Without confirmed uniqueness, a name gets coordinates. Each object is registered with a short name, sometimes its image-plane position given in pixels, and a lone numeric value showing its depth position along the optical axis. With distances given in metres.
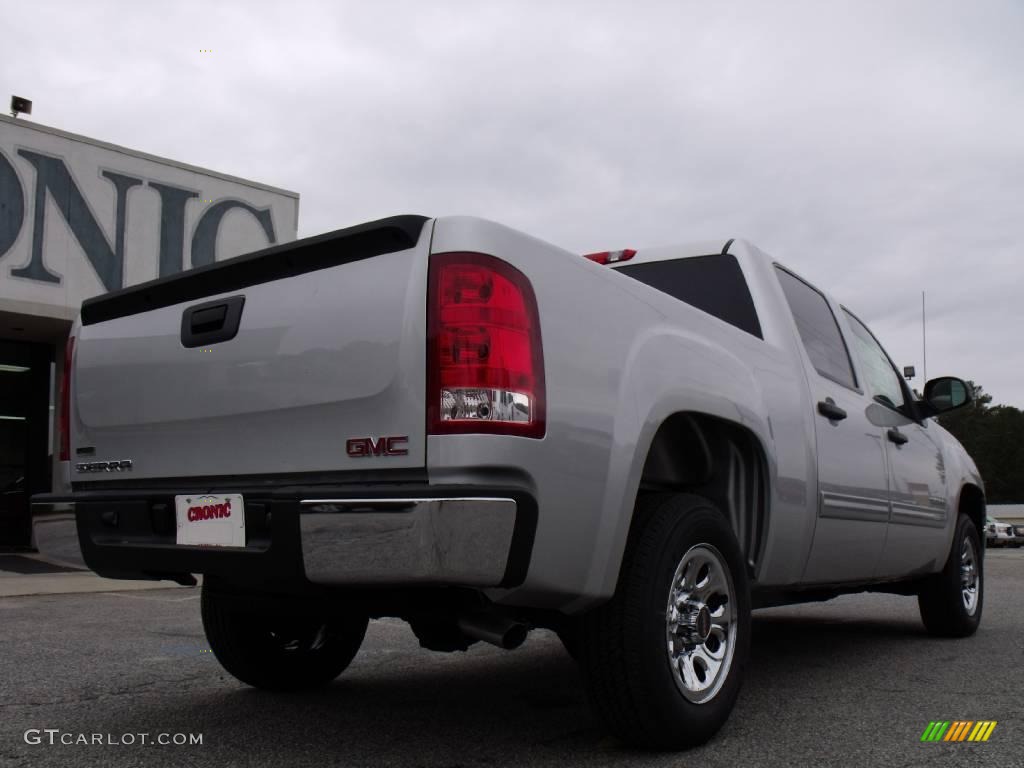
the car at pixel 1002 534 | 26.03
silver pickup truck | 2.40
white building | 12.65
